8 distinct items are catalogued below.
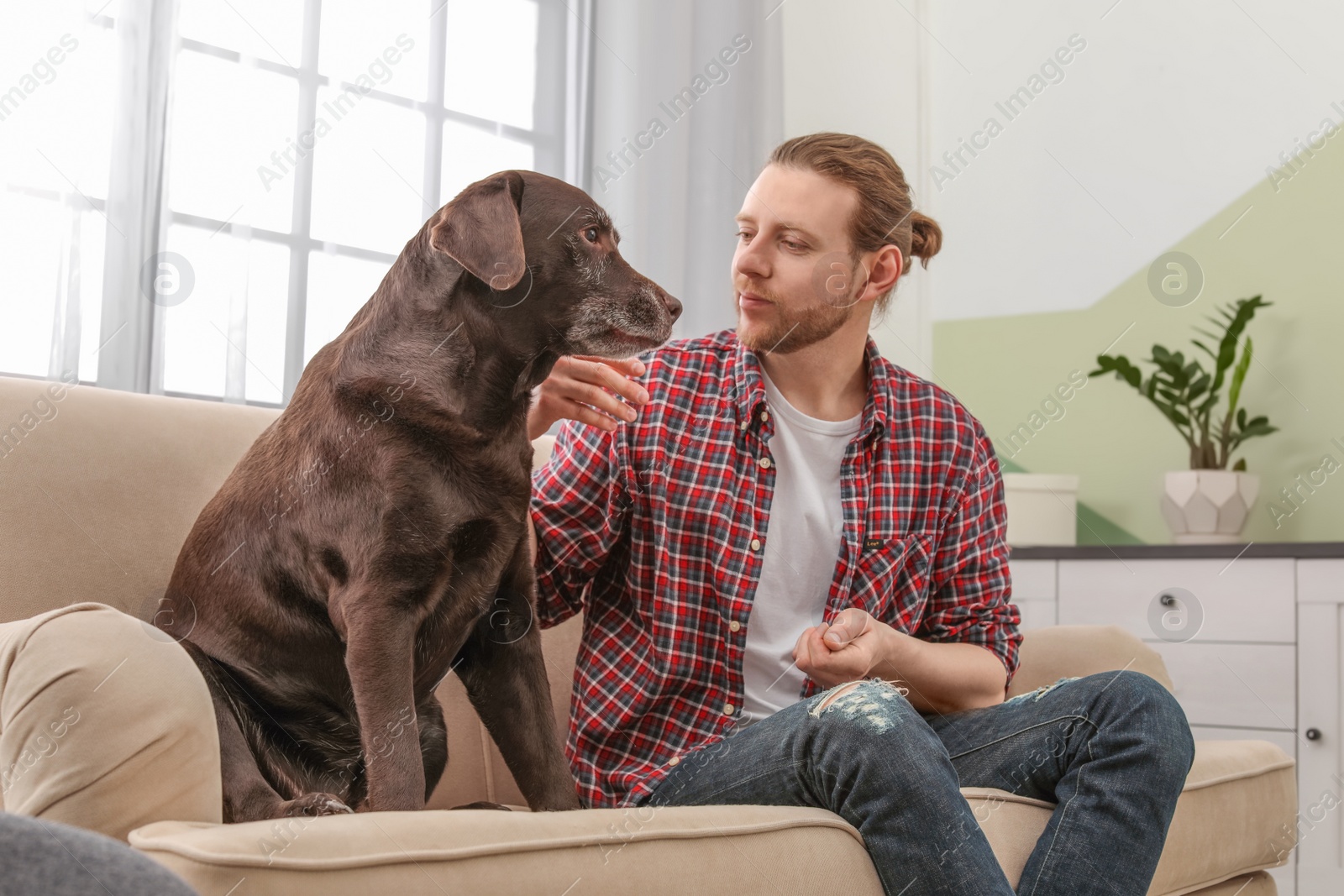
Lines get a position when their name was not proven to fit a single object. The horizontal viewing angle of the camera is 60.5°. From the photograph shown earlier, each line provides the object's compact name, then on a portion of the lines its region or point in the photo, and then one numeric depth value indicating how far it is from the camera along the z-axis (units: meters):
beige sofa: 0.88
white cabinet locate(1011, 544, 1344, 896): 2.47
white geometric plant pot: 2.93
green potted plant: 2.94
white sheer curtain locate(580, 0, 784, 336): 3.07
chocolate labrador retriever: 1.10
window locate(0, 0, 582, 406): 2.09
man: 1.26
